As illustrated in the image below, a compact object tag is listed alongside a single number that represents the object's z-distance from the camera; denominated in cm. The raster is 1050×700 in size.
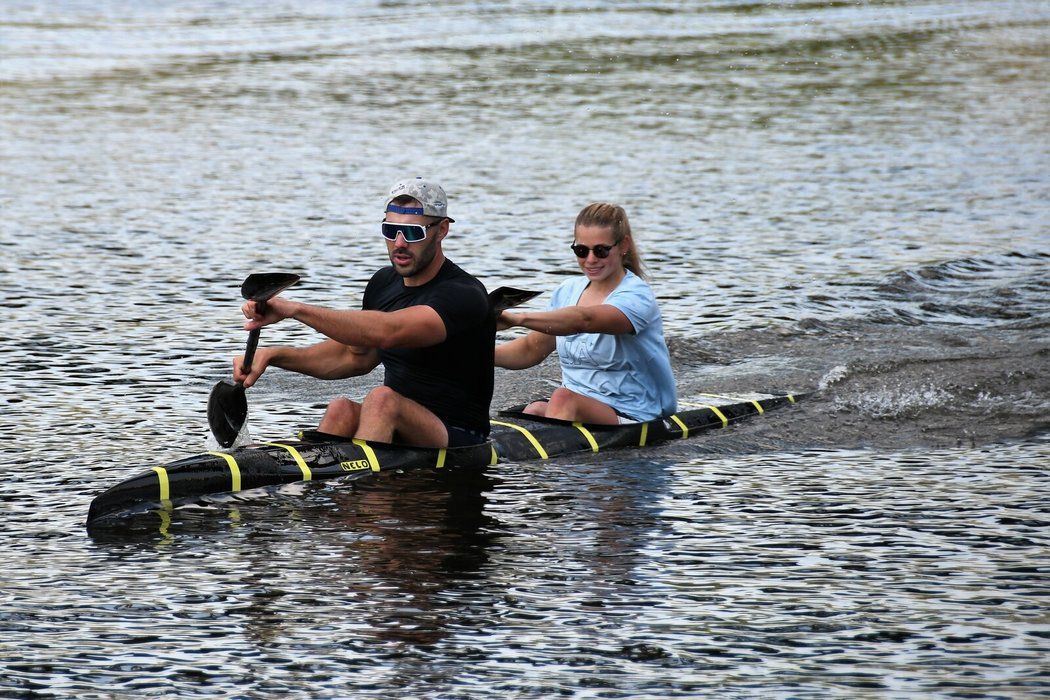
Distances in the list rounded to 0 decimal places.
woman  1933
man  1722
